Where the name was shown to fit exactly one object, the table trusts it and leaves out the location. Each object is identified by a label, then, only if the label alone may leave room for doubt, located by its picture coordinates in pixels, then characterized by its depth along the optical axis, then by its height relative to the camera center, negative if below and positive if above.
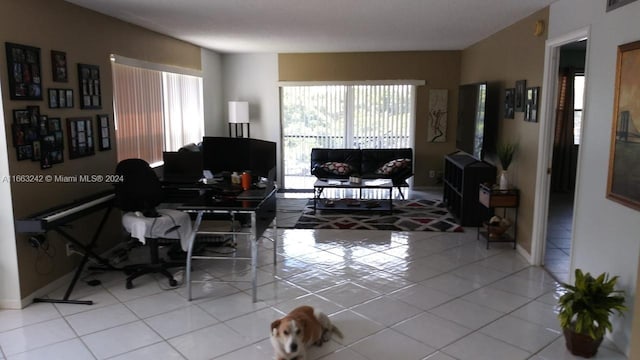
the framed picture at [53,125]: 3.96 -0.06
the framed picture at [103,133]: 4.78 -0.16
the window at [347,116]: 8.71 +0.03
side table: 5.08 -0.89
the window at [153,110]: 5.31 +0.10
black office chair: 4.09 -0.83
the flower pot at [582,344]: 2.95 -1.41
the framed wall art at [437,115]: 8.51 +0.04
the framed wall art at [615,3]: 3.05 +0.76
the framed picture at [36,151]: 3.78 -0.27
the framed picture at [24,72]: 3.53 +0.35
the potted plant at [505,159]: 5.17 -0.44
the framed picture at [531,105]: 4.61 +0.13
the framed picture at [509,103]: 5.36 +0.17
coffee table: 6.75 -1.26
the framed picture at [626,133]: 2.88 -0.09
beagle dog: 2.73 -1.28
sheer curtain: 6.66 +0.11
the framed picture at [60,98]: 4.00 +0.17
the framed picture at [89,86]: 4.45 +0.30
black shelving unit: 5.88 -0.86
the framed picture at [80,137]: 4.27 -0.18
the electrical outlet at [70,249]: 4.26 -1.18
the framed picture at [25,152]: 3.62 -0.26
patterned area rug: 6.11 -1.37
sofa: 7.75 -0.75
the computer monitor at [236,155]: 4.99 -0.40
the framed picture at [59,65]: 4.03 +0.45
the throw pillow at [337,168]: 7.73 -0.82
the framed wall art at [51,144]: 3.88 -0.22
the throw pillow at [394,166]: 7.66 -0.79
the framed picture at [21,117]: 3.57 +0.00
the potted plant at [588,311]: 2.90 -1.18
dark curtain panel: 8.21 -0.52
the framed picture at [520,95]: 4.96 +0.25
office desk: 3.75 -0.73
